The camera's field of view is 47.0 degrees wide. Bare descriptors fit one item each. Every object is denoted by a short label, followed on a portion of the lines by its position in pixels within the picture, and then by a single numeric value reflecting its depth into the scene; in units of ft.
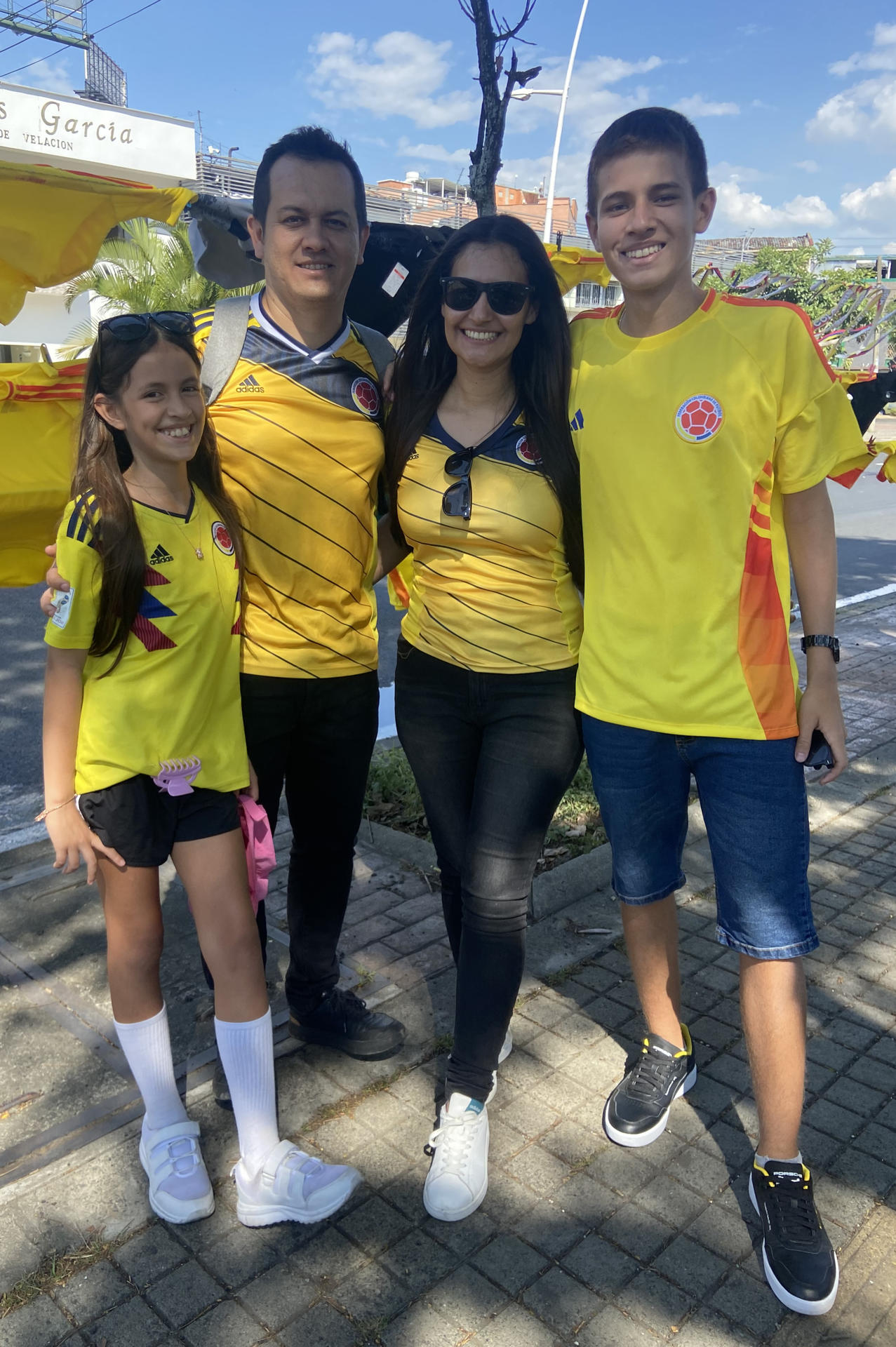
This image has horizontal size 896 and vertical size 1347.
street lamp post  62.39
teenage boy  7.05
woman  8.04
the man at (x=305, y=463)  8.08
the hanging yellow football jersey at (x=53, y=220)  8.18
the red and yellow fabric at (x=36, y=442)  8.35
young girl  7.14
